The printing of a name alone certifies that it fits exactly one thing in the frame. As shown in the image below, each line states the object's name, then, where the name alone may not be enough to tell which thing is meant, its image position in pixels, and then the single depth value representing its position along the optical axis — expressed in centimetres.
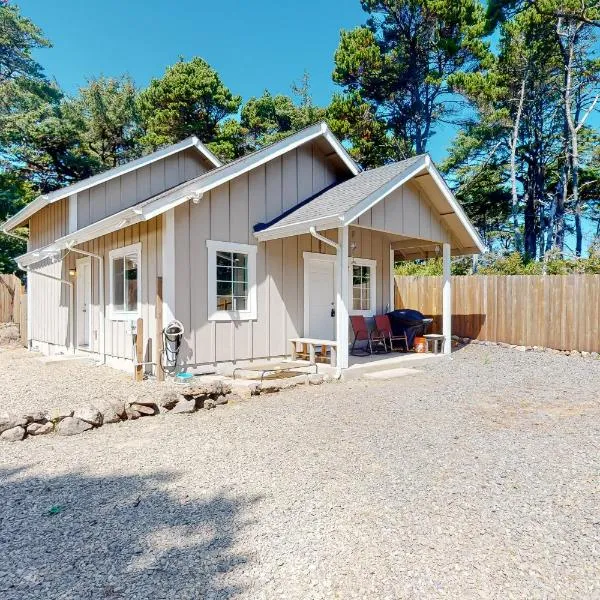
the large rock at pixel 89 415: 521
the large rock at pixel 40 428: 497
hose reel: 752
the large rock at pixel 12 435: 482
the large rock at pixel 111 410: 542
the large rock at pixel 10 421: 486
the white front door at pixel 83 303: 1078
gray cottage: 794
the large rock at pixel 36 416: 499
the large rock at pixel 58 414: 512
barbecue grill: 1096
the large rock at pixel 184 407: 591
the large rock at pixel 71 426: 506
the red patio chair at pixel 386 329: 1091
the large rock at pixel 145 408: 567
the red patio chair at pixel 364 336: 1055
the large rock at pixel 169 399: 591
